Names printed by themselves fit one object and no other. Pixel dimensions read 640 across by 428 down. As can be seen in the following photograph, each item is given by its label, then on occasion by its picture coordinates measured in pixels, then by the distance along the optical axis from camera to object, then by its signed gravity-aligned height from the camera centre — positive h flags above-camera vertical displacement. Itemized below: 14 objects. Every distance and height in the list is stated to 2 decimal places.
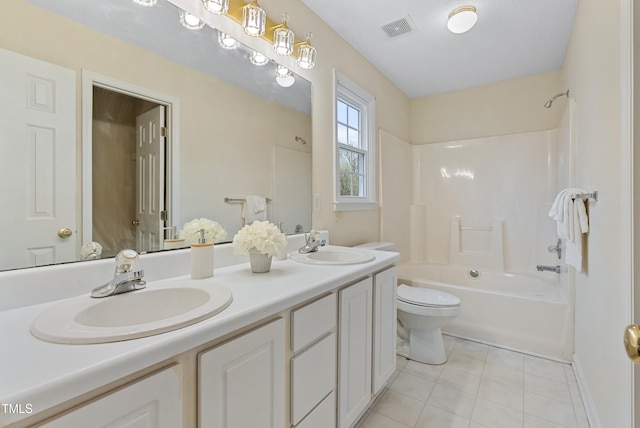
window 2.22 +0.55
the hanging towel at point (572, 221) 1.56 -0.04
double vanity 0.51 -0.31
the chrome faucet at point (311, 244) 1.65 -0.18
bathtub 2.10 -0.79
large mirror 0.84 +0.31
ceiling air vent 2.01 +1.35
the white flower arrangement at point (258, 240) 1.17 -0.11
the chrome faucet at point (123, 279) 0.85 -0.21
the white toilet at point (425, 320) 1.98 -0.76
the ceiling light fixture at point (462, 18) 1.83 +1.26
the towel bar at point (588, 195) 1.40 +0.09
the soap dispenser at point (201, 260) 1.10 -0.19
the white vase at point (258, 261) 1.20 -0.20
